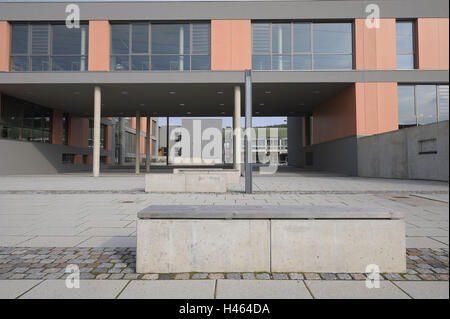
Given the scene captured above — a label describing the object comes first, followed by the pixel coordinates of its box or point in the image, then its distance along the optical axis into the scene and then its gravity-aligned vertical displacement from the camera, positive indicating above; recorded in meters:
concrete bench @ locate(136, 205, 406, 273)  2.91 -0.80
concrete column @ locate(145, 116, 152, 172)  26.58 +1.92
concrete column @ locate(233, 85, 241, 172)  17.66 +2.67
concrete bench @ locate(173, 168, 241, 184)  13.24 -0.50
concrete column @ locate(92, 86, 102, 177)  17.55 +2.35
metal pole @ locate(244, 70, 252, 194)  8.59 +1.01
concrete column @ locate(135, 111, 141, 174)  24.95 +3.15
